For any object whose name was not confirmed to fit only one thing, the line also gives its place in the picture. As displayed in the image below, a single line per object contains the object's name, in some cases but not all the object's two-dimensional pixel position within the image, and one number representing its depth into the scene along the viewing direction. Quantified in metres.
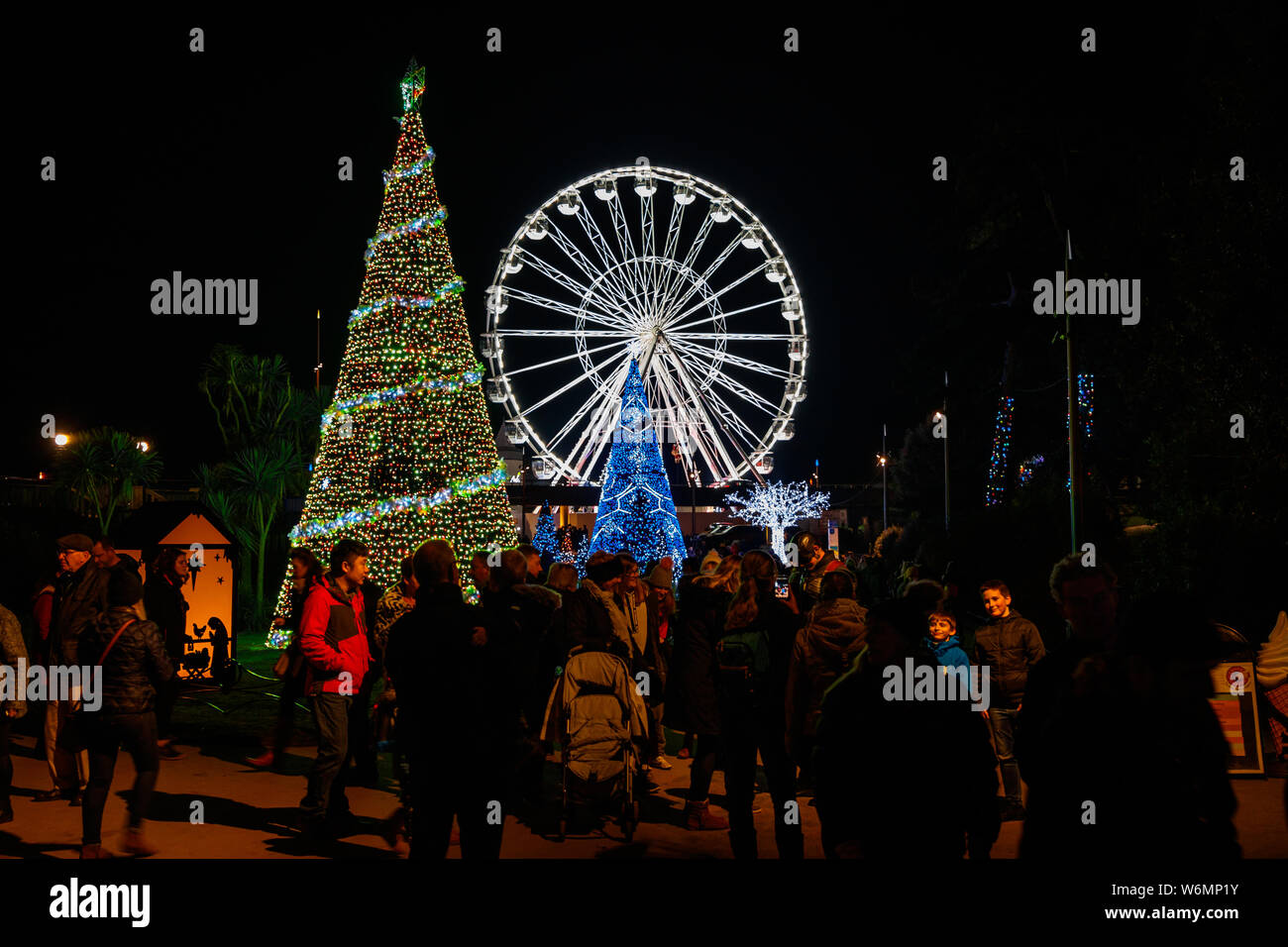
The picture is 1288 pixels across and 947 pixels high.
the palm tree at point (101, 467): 29.94
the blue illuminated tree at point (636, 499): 24.14
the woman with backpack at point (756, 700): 5.81
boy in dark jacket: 7.39
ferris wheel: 31.58
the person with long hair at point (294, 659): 7.55
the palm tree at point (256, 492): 27.30
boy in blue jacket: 7.06
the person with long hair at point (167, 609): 9.55
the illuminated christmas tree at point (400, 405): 17.06
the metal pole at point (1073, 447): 11.66
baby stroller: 6.94
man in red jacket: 6.77
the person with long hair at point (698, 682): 7.02
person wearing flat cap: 7.49
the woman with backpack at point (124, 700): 6.03
